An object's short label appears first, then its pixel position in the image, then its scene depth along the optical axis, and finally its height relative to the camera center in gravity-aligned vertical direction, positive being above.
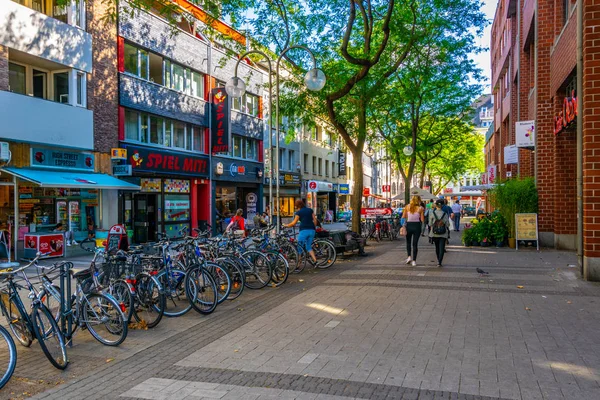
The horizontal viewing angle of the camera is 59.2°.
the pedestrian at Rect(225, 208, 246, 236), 15.38 -0.79
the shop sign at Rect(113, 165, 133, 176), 19.14 +0.95
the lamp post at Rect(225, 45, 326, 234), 12.87 +2.90
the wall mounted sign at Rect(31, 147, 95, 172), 16.06 +1.20
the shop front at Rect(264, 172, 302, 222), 35.50 +0.25
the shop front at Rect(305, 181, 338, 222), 40.16 -0.40
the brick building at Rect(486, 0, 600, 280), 10.06 +2.39
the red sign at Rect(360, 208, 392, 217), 24.66 -0.76
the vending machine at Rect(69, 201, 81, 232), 17.75 -0.69
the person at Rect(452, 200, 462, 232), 28.59 -1.05
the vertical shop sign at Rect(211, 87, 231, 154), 26.16 +3.62
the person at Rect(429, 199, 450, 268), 12.68 -0.85
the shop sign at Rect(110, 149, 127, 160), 19.30 +1.54
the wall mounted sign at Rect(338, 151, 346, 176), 49.77 +2.96
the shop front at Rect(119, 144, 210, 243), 21.12 +0.09
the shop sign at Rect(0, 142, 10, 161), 14.36 +1.23
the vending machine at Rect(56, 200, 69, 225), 17.23 -0.51
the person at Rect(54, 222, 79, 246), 16.74 -1.19
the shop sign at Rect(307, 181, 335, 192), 39.66 +0.68
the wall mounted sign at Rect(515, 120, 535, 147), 18.06 +2.10
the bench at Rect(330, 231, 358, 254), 14.76 -1.32
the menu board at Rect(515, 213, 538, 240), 16.61 -1.00
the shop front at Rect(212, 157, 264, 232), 26.97 +0.47
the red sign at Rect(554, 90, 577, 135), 11.77 +1.91
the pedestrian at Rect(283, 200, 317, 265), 12.61 -0.80
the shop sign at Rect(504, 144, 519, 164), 22.02 +1.67
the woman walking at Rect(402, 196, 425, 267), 12.79 -0.61
